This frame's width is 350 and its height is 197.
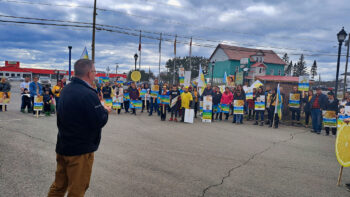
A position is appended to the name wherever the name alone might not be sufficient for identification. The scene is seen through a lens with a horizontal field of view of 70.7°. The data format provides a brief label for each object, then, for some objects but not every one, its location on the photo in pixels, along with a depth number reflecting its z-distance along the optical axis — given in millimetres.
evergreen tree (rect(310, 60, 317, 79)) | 113250
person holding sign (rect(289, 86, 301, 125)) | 14188
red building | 77438
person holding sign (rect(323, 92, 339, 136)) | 11336
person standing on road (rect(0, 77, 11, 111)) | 13212
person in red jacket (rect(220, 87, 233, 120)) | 14477
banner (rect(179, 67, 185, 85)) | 17500
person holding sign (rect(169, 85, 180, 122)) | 13328
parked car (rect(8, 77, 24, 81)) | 62206
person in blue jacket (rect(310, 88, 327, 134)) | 11585
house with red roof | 56719
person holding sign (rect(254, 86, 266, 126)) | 13523
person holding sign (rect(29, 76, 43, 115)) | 12556
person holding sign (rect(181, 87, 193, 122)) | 13352
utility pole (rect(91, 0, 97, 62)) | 21078
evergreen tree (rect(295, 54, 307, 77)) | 103512
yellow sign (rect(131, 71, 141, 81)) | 17234
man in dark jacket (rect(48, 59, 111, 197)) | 2688
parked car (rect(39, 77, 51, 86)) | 40069
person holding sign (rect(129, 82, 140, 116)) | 15258
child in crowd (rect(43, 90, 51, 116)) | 12617
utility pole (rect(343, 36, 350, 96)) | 26841
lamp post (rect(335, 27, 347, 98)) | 14094
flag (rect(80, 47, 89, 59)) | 8573
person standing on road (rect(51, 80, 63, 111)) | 12273
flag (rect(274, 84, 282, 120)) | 12859
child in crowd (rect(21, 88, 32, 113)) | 12959
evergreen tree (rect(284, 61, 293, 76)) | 97188
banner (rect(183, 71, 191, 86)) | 15500
